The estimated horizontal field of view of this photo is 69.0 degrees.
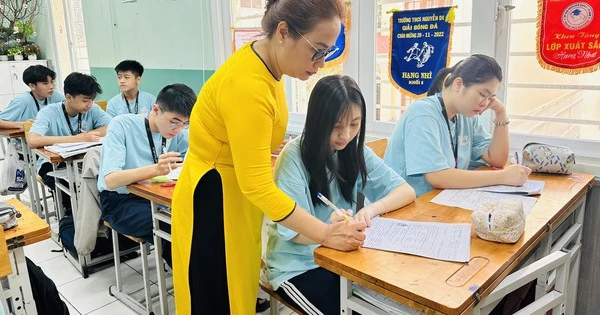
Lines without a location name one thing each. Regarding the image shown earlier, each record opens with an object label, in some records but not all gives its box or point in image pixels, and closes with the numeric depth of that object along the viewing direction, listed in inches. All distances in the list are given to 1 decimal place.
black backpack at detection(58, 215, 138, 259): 108.9
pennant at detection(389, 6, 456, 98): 93.4
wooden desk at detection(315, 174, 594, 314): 37.3
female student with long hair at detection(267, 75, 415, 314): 52.3
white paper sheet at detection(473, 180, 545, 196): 63.7
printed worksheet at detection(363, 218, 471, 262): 45.0
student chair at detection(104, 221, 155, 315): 88.4
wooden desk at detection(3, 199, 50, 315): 54.6
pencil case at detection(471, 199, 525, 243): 46.8
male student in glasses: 80.0
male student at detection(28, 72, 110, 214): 120.1
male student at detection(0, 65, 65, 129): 157.5
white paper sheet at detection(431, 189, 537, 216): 59.1
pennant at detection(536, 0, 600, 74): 75.5
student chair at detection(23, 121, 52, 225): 124.4
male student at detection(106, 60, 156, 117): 145.2
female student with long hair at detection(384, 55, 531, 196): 66.6
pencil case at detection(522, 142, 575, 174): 73.0
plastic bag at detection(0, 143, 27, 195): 138.6
